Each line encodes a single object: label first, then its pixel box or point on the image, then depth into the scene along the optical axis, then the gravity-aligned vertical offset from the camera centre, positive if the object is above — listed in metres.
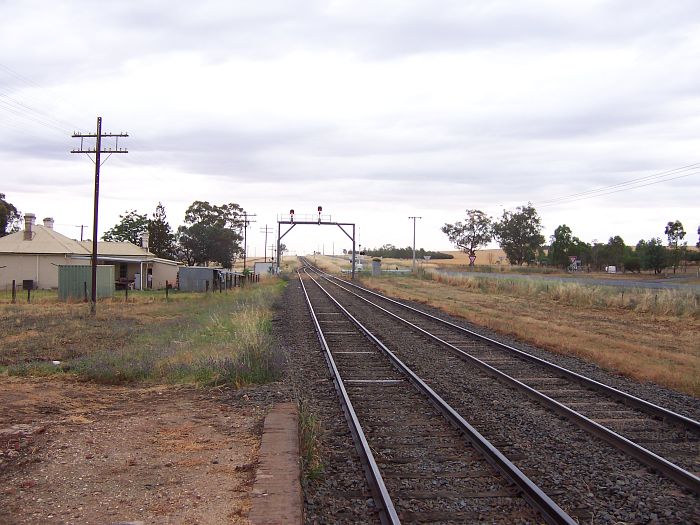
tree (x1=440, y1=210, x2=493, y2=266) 116.62 +6.71
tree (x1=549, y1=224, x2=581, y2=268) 99.00 +3.77
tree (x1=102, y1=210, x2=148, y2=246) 81.12 +4.34
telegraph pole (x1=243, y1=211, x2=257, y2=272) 74.56 +4.66
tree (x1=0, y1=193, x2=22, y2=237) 70.14 +5.19
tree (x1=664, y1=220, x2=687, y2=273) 91.21 +5.47
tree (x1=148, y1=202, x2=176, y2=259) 74.38 +2.77
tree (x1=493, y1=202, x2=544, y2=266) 110.75 +6.19
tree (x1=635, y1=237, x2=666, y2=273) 78.88 +1.94
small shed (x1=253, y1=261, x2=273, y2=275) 79.09 -0.48
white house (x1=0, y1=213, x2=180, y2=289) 44.66 +0.05
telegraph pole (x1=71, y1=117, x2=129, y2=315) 25.70 +3.69
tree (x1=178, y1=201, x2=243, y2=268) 74.44 +2.26
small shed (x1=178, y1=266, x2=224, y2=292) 44.66 -1.03
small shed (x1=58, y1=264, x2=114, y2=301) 32.88 -0.97
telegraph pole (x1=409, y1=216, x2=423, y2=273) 83.00 +4.77
